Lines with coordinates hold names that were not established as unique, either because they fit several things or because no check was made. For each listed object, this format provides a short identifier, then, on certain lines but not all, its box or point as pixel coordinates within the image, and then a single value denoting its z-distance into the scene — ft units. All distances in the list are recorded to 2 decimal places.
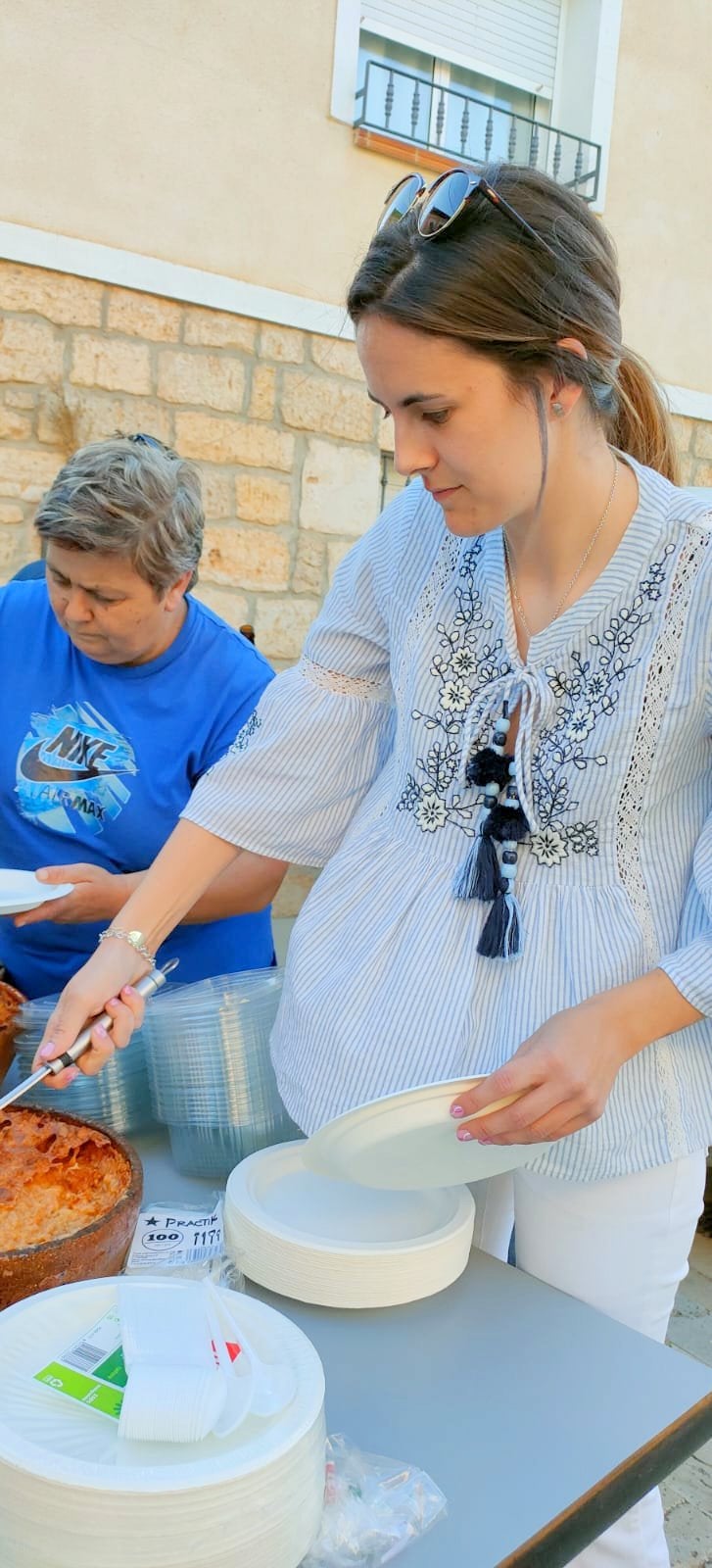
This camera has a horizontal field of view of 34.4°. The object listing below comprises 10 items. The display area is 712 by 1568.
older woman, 5.38
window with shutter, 14.39
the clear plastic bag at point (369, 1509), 2.37
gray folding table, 2.56
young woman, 3.07
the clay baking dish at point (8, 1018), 4.07
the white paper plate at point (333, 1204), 3.40
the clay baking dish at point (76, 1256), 2.72
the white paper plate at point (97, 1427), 1.99
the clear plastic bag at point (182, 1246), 3.25
